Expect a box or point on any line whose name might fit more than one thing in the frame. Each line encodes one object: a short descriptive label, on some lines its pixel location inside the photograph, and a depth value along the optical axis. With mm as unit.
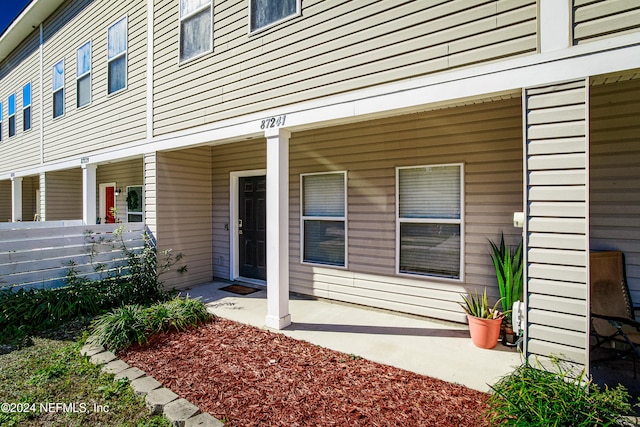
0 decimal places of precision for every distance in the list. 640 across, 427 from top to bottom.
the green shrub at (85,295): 4262
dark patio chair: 3225
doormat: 5801
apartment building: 2521
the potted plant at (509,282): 3525
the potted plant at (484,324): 3445
